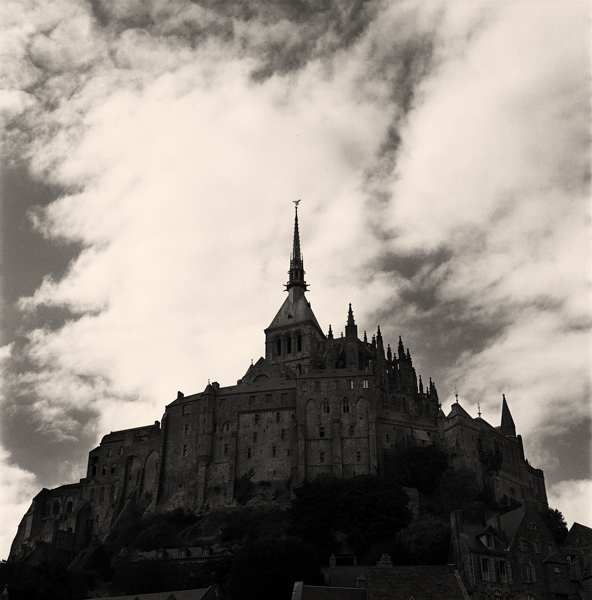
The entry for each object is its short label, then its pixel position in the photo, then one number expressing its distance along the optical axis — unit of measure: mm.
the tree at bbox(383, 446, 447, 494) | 84650
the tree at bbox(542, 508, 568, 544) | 73188
